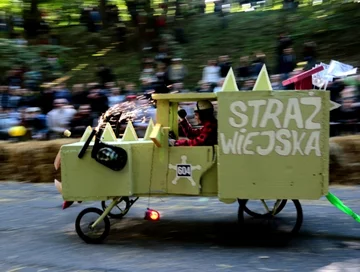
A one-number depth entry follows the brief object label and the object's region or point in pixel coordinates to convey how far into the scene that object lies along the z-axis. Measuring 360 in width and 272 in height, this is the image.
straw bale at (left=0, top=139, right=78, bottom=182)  11.52
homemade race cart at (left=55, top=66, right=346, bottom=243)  6.12
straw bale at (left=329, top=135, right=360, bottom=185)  10.11
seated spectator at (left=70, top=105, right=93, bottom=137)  12.24
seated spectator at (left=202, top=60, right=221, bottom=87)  13.79
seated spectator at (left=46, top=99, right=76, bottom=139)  12.40
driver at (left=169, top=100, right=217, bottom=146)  6.72
